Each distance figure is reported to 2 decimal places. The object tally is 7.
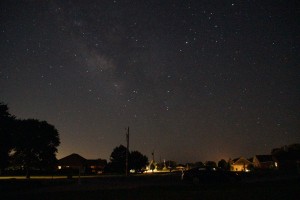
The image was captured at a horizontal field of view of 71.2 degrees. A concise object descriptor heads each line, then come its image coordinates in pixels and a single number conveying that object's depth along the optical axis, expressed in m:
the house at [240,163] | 70.43
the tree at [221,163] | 67.10
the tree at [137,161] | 56.46
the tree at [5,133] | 24.38
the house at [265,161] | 59.72
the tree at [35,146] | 34.13
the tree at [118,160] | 52.39
